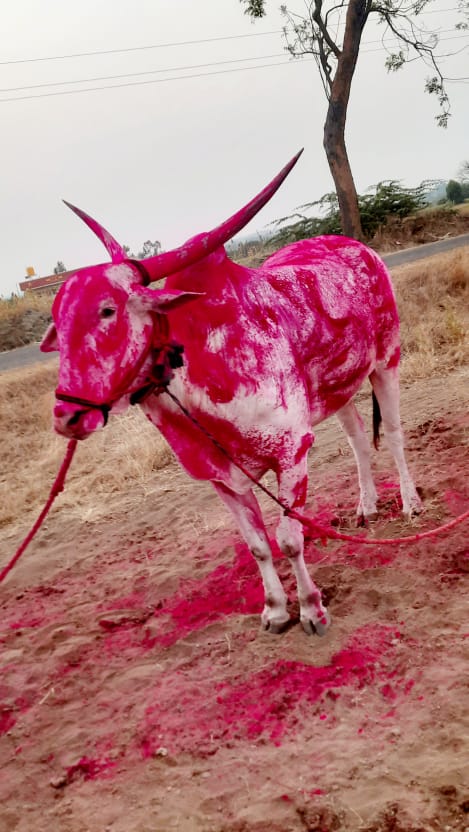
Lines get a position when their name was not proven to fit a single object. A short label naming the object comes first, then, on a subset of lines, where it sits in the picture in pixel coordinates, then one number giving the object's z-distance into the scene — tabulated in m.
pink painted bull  2.43
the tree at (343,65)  11.63
